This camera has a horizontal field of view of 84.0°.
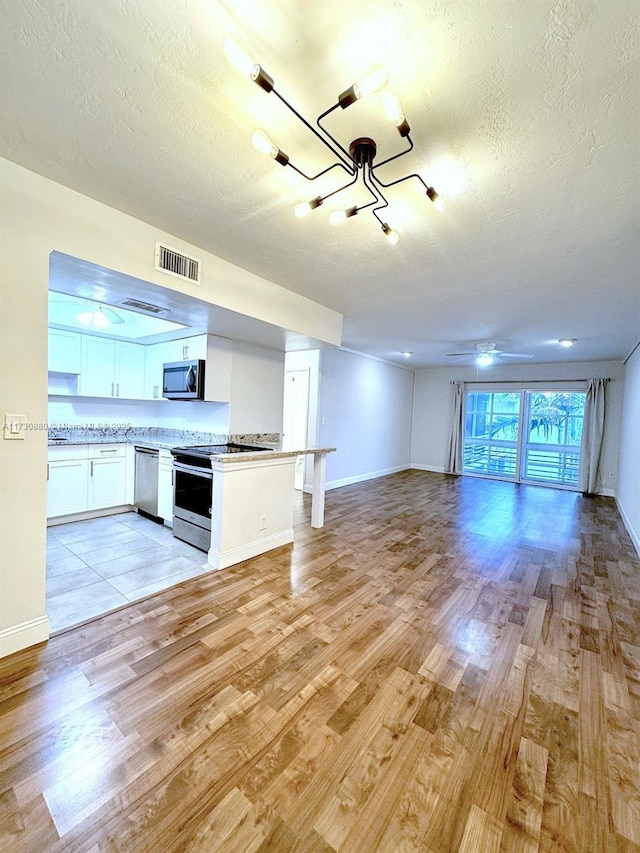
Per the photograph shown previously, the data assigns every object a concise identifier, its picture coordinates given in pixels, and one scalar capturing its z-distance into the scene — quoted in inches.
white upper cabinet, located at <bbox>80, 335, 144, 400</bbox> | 171.8
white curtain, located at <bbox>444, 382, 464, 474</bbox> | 327.9
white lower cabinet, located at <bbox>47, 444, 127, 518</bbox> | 151.9
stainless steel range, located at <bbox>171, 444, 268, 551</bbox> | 130.7
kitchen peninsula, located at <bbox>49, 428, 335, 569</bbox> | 121.8
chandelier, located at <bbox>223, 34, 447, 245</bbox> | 42.5
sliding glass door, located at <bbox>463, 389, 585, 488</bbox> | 291.0
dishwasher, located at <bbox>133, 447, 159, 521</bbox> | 163.0
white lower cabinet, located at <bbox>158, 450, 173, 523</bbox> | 152.6
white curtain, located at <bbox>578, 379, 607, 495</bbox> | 269.0
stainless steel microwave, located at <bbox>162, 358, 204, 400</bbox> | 158.9
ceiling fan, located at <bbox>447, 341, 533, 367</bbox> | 217.8
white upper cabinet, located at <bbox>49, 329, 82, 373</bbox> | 160.6
